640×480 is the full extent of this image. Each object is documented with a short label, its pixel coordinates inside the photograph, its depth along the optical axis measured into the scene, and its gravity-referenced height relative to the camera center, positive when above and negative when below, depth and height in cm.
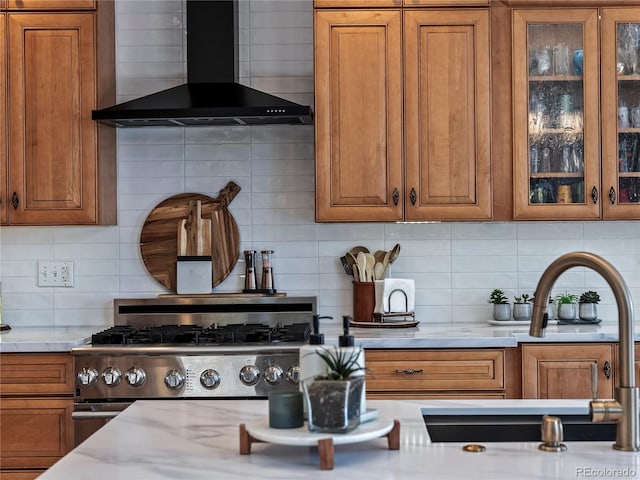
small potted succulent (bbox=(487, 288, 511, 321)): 395 -31
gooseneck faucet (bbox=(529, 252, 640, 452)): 162 -19
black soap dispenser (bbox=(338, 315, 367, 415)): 173 -22
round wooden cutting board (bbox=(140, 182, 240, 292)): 418 +5
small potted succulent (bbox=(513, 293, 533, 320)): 395 -32
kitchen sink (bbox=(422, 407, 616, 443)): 202 -44
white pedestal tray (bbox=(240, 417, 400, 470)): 158 -37
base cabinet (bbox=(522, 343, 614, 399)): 351 -53
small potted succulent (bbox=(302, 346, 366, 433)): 163 -30
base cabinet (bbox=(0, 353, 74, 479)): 349 -70
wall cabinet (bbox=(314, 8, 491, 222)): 378 +62
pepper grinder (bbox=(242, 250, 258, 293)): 414 -14
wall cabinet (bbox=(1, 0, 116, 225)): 386 +60
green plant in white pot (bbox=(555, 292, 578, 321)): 389 -31
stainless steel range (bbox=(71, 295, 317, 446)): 345 -52
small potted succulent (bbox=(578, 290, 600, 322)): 389 -31
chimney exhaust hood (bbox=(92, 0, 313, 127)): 371 +66
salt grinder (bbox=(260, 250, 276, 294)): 412 -16
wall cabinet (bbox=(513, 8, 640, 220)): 377 +57
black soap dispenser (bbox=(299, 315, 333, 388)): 175 -24
